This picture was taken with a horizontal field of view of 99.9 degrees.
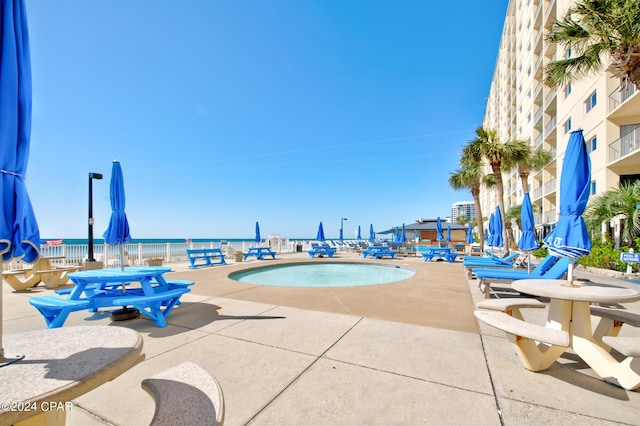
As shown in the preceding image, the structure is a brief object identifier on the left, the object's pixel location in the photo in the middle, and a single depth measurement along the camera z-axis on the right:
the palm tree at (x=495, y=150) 16.36
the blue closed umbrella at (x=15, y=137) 1.54
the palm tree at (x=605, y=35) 6.85
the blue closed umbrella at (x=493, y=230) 12.37
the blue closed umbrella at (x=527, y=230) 7.62
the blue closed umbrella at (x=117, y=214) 5.49
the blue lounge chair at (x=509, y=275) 5.61
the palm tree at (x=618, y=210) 9.88
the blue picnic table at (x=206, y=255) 11.75
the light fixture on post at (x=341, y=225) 26.88
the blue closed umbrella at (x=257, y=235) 18.48
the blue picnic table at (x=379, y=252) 15.96
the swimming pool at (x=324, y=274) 9.47
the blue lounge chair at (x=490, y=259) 8.99
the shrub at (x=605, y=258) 9.99
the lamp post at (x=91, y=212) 9.03
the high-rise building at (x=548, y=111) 14.11
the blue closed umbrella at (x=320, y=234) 20.95
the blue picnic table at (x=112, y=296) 3.77
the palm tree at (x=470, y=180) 19.34
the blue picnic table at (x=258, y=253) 15.09
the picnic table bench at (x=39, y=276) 7.09
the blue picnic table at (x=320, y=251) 17.06
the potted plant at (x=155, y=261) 10.70
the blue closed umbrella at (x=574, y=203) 3.55
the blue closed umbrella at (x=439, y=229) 21.63
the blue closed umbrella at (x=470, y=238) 23.03
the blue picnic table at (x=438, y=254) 13.76
